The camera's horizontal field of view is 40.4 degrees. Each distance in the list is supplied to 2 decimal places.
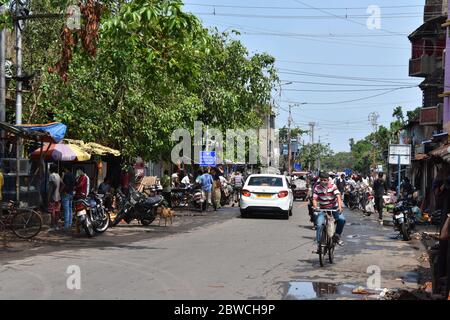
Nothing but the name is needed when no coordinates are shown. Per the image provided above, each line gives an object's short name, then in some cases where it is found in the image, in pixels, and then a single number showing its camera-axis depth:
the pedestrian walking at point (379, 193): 24.61
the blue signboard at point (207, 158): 35.41
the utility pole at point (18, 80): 17.33
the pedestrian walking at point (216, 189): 28.23
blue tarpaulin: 16.14
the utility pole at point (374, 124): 93.19
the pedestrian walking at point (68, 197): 17.47
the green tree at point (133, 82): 12.73
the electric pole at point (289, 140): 77.12
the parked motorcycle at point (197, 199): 26.56
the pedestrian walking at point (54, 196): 17.08
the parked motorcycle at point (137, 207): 18.16
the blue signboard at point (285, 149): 86.32
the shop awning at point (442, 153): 19.48
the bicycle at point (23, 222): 14.80
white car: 22.28
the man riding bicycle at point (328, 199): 12.30
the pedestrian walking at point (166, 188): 26.13
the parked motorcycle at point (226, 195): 31.40
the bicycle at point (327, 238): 11.58
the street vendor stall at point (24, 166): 16.22
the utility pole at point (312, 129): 110.81
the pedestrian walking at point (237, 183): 33.47
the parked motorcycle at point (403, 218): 17.08
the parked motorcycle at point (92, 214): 15.45
